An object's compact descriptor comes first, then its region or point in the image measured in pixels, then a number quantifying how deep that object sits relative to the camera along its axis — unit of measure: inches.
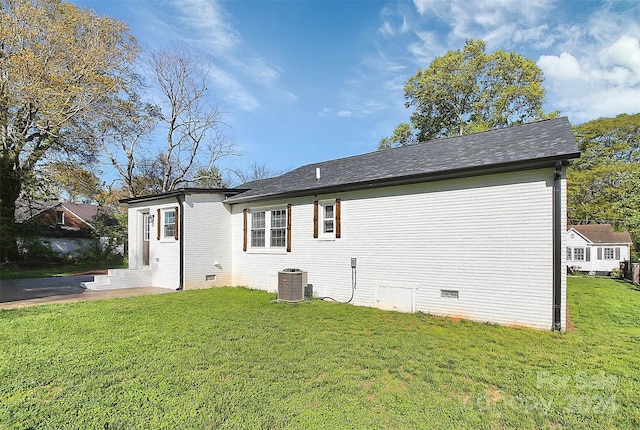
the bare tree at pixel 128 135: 793.6
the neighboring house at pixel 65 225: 771.6
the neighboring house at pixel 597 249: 1078.4
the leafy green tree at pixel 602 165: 1004.6
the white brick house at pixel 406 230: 239.5
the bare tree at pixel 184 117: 905.5
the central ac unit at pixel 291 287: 347.6
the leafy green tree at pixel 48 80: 546.9
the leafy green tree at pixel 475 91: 905.5
